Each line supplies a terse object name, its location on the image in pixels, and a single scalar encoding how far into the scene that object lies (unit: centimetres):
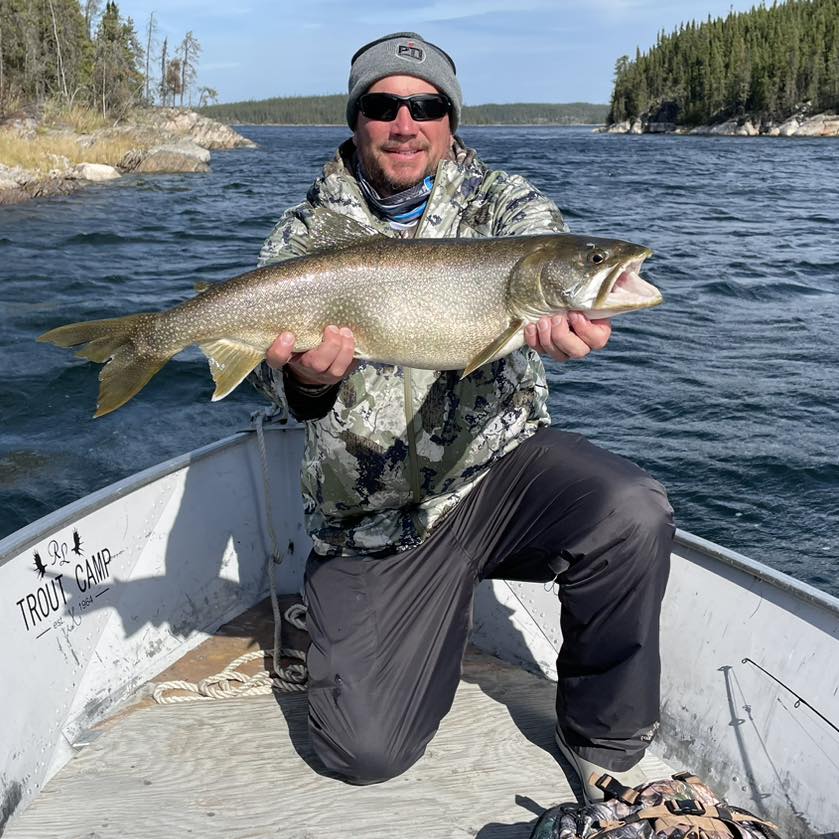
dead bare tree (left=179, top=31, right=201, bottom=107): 11040
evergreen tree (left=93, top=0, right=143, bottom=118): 6538
